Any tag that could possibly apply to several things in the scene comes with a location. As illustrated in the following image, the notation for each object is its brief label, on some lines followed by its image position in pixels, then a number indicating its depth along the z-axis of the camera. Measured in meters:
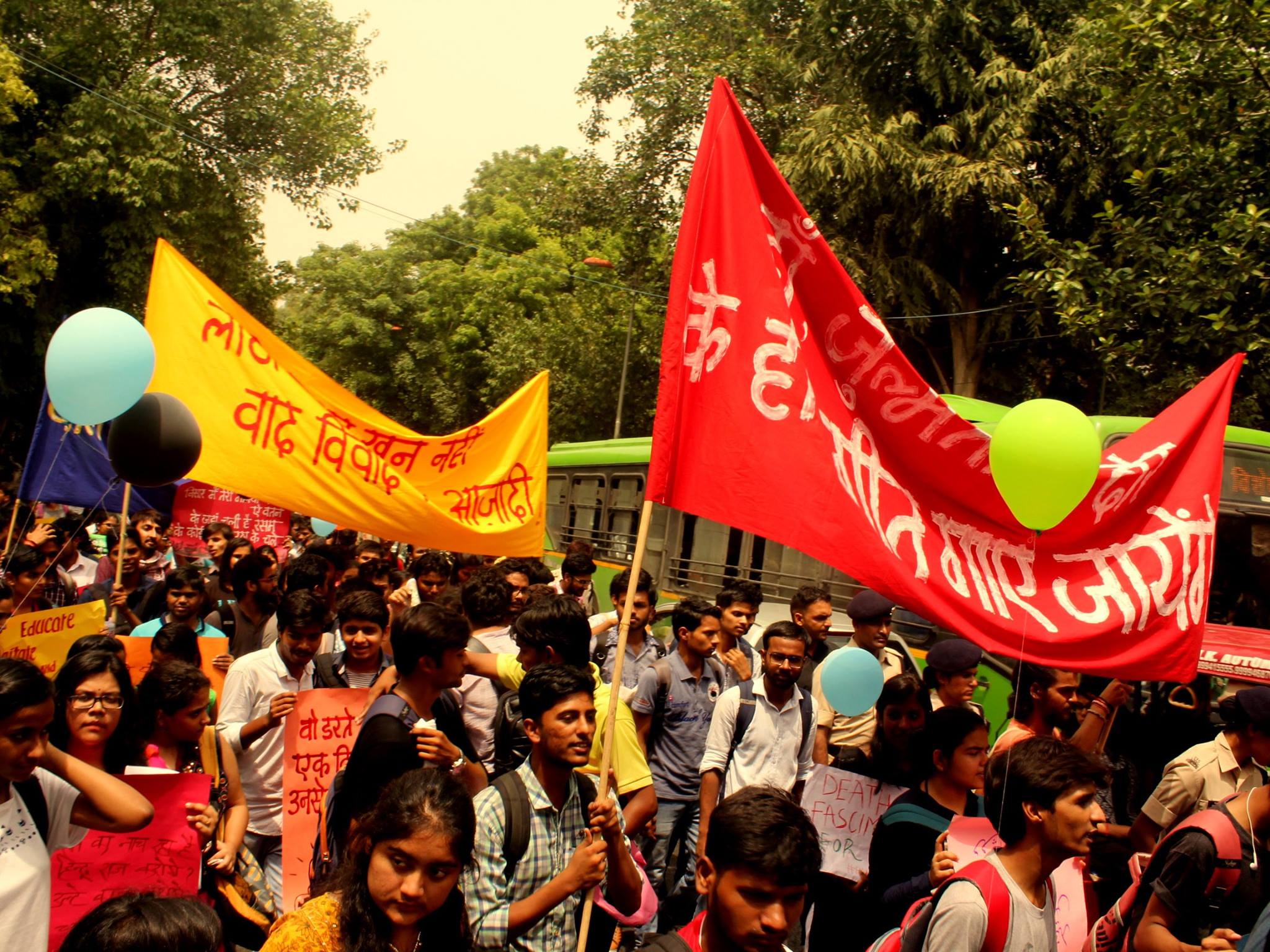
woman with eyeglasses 3.78
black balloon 5.46
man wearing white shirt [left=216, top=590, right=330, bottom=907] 4.69
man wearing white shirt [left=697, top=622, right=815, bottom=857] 5.36
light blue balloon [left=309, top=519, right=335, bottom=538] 14.43
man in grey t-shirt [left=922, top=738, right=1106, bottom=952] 3.04
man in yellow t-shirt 4.08
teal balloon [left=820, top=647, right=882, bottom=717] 5.37
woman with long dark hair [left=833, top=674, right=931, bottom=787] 4.51
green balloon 3.88
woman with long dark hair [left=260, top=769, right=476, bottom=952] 2.53
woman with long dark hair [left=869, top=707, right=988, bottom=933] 3.87
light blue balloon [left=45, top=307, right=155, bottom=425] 5.21
